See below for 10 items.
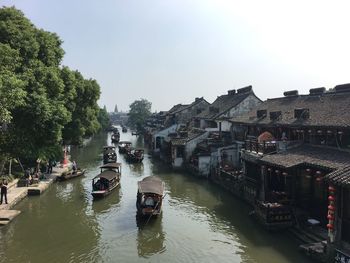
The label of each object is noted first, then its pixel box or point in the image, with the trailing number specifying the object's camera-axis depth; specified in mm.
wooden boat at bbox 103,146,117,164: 55750
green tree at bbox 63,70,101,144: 48731
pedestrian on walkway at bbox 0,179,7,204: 29383
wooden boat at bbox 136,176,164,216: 27250
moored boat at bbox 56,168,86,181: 43031
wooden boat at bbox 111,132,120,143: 94375
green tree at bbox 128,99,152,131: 134875
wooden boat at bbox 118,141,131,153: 71156
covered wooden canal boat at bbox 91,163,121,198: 34153
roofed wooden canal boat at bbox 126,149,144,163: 59531
